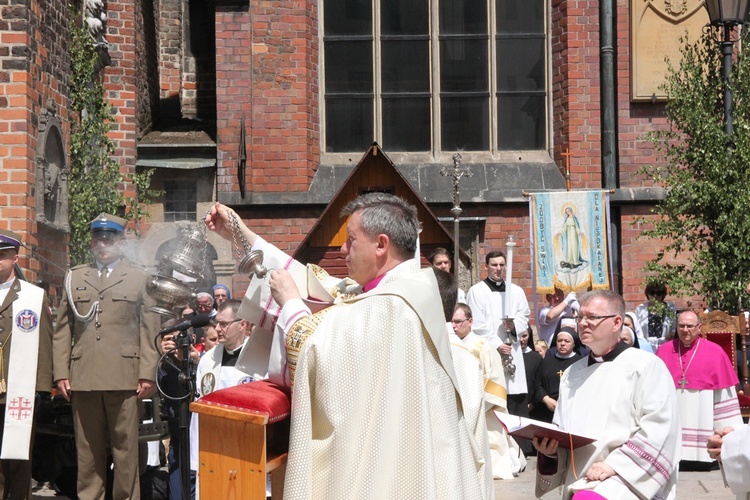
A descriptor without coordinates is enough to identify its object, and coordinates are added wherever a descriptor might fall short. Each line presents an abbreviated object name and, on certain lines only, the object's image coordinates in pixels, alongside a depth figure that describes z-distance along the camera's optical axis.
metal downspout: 16.06
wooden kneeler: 3.74
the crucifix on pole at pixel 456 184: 12.76
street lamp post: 10.50
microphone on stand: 6.07
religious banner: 14.16
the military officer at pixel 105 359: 7.58
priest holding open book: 5.43
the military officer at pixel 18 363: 7.36
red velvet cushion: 3.76
